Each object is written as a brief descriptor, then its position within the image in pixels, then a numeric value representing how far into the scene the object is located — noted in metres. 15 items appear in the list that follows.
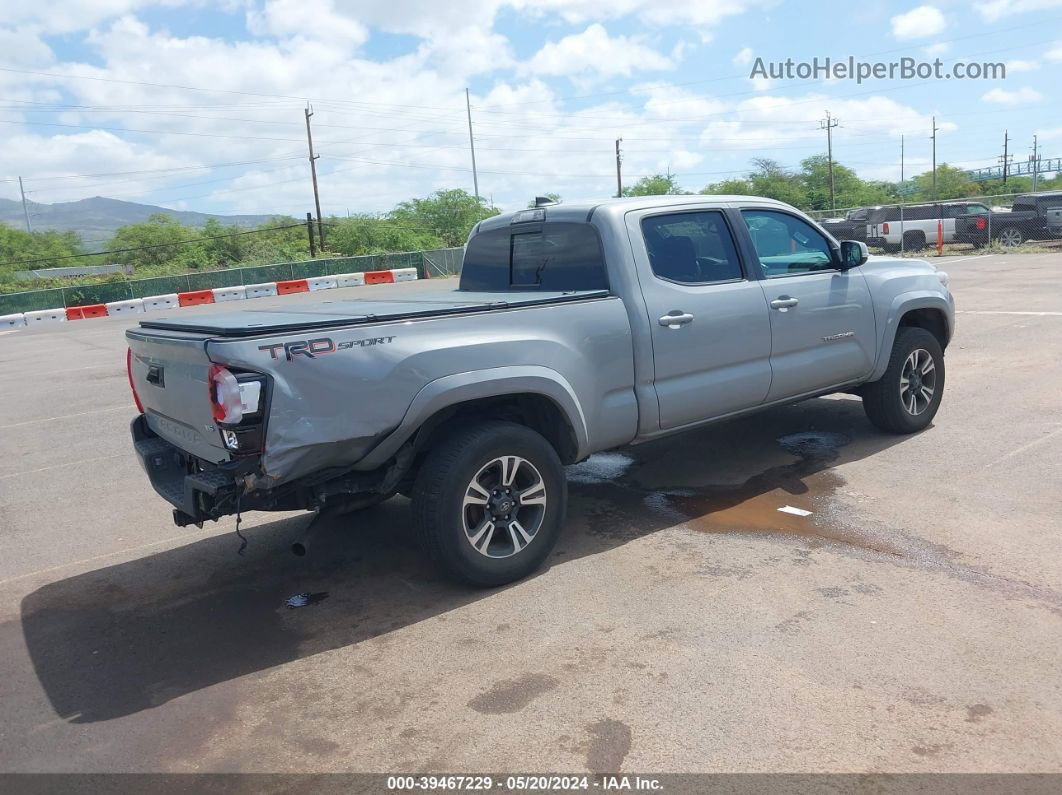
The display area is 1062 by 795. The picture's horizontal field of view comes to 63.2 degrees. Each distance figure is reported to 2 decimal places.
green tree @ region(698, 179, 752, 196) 57.56
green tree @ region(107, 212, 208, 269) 66.14
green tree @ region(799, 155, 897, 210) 71.23
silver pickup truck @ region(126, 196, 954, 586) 3.83
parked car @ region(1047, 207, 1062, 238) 25.71
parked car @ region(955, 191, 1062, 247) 26.05
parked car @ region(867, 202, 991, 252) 27.58
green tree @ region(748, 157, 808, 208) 60.34
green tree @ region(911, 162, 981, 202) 85.67
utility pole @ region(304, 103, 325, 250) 51.90
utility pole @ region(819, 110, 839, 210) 68.42
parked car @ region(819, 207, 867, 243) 28.86
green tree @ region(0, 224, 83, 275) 82.58
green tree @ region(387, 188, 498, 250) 67.88
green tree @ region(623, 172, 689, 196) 68.73
